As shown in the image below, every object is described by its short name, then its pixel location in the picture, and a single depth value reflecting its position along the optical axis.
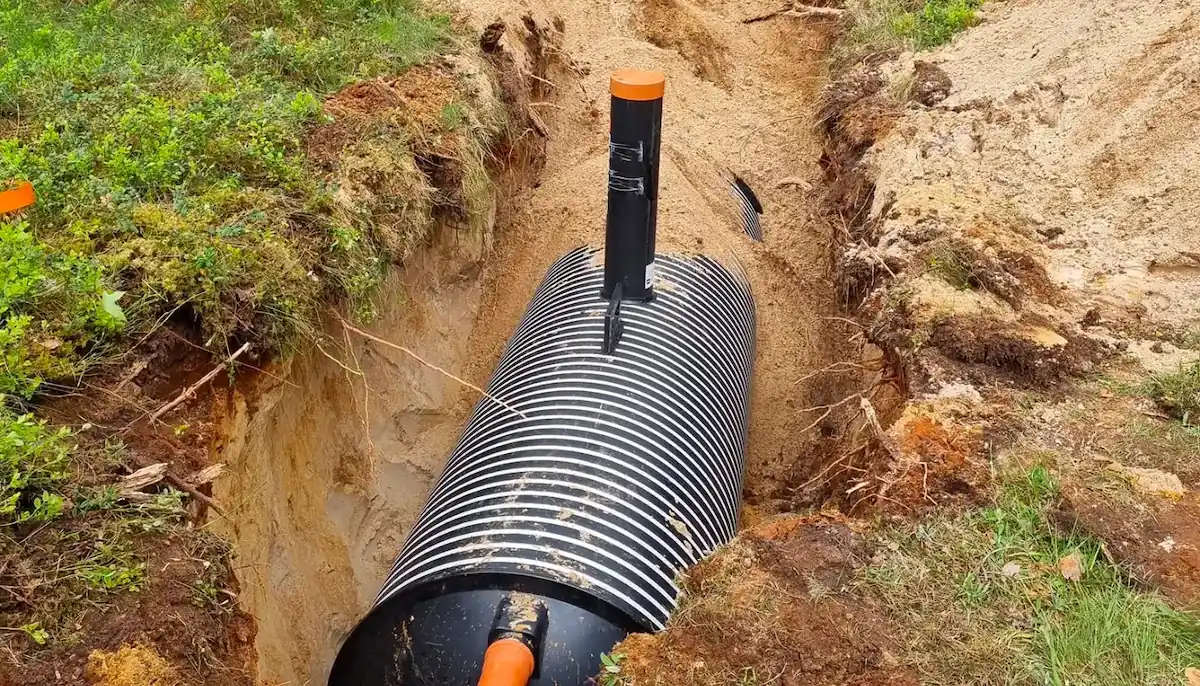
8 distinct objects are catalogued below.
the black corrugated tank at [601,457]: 2.79
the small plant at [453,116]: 4.83
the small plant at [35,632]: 2.17
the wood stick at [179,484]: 2.74
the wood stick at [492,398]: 3.54
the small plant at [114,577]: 2.37
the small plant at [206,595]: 2.55
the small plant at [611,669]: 2.27
